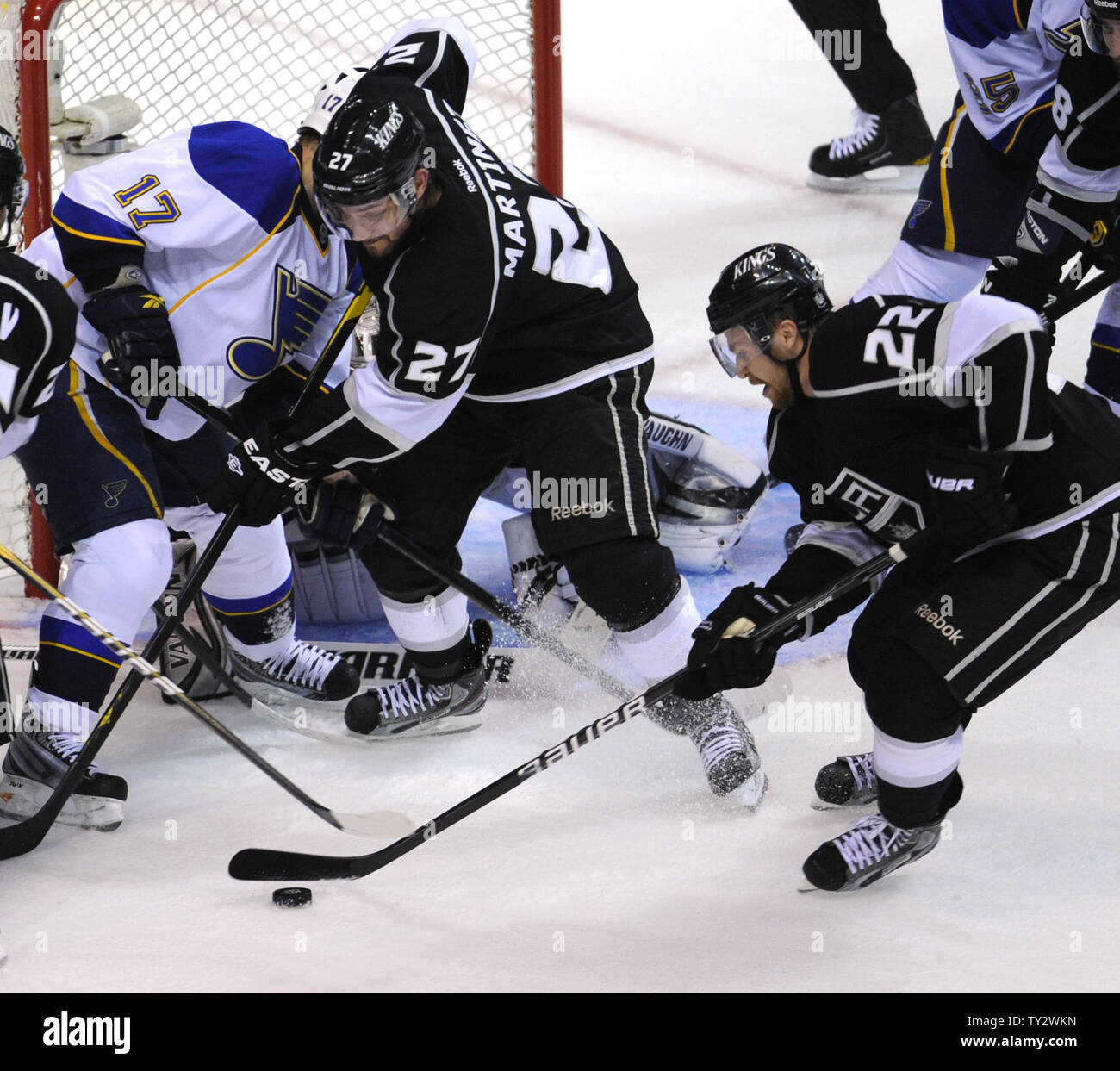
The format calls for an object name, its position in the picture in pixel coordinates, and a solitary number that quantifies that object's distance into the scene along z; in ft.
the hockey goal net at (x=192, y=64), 21.89
